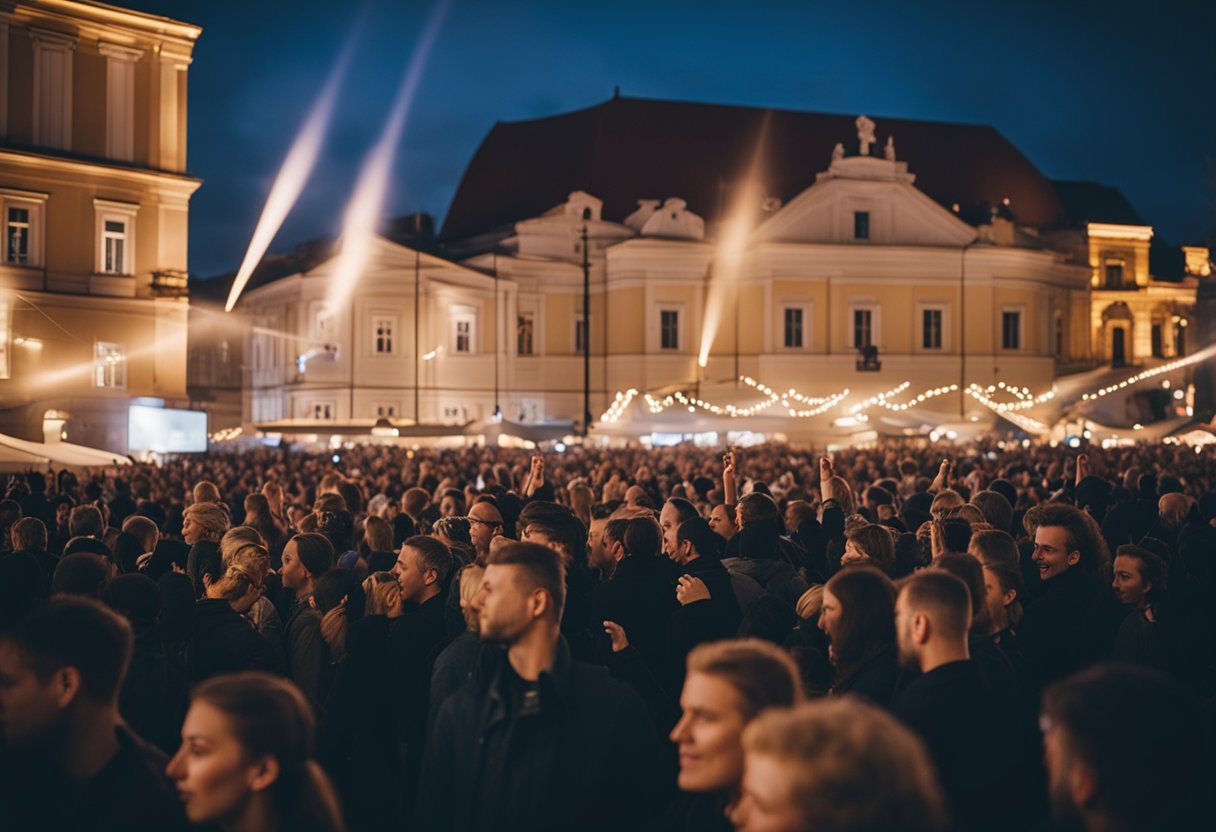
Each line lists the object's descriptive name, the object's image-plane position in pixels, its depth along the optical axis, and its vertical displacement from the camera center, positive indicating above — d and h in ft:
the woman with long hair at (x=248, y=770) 10.25 -2.84
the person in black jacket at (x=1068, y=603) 21.31 -3.14
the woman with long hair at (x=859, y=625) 15.53 -2.53
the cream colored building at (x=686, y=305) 184.65 +15.62
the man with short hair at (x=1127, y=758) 8.90 -2.37
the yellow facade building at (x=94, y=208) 122.01 +19.28
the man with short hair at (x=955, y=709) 12.82 -3.01
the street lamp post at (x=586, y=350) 149.48 +7.34
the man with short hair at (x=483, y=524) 27.81 -2.42
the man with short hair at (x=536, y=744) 12.77 -3.32
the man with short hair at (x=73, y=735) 11.43 -3.05
